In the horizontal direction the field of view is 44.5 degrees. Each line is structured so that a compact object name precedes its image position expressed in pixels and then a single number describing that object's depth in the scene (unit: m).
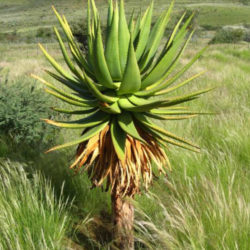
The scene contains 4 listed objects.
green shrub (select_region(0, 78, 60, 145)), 3.36
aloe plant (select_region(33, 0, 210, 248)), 1.44
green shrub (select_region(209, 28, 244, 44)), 30.92
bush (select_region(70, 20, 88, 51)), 22.52
